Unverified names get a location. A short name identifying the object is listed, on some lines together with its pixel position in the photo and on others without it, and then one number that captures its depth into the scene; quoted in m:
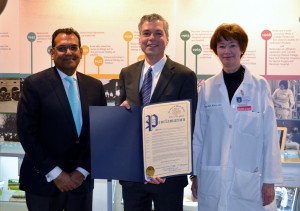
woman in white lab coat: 2.14
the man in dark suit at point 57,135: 2.19
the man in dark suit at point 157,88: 2.19
